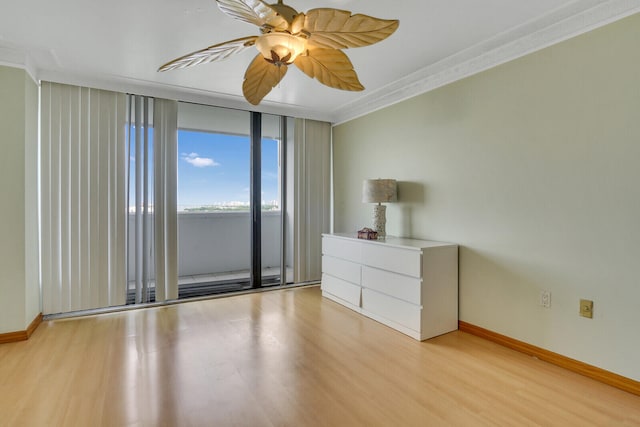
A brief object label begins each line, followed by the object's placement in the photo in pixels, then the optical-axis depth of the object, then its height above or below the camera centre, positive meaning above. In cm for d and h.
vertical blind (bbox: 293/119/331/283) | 457 +16
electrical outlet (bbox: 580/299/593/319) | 218 -67
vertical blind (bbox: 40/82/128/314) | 316 +8
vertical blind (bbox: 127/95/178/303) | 357 +15
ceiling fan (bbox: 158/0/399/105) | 148 +84
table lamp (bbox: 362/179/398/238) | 348 +16
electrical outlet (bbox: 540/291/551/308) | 238 -67
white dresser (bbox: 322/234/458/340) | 281 -71
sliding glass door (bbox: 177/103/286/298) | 489 +15
